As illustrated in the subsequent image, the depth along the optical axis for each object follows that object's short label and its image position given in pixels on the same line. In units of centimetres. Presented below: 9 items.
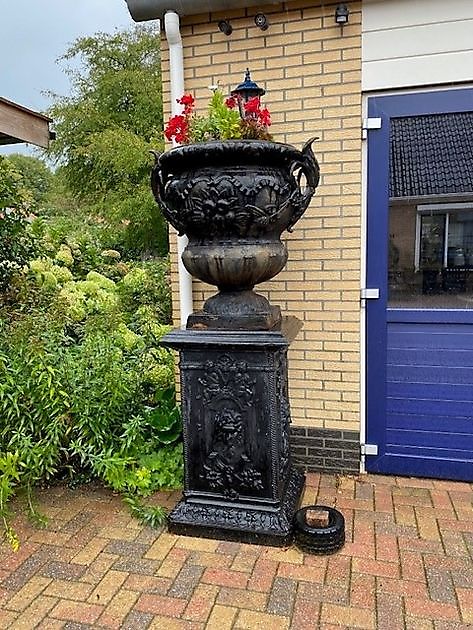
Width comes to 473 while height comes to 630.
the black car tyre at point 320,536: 236
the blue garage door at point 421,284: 283
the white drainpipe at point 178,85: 289
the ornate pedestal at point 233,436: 243
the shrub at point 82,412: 274
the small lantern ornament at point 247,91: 246
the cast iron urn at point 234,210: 228
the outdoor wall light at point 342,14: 273
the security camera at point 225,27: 294
